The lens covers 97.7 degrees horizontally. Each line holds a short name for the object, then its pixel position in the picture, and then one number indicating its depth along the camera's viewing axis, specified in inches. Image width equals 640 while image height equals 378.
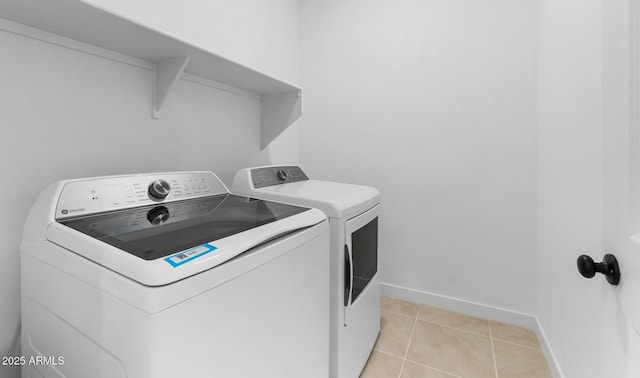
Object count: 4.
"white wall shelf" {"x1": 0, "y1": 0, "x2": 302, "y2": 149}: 34.9
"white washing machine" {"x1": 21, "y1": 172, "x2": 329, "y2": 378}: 21.8
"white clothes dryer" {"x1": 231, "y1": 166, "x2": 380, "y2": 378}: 47.7
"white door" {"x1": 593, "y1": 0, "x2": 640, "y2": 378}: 26.2
